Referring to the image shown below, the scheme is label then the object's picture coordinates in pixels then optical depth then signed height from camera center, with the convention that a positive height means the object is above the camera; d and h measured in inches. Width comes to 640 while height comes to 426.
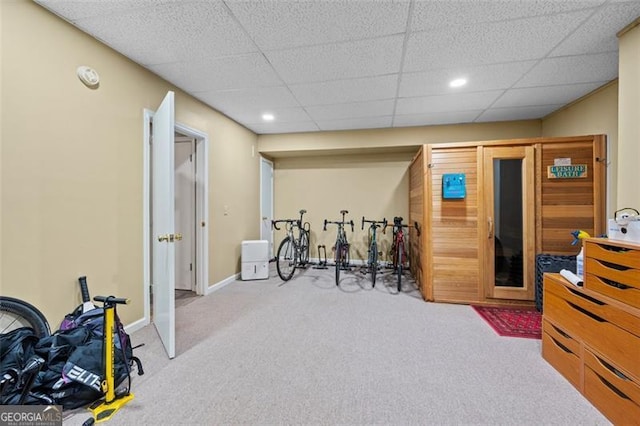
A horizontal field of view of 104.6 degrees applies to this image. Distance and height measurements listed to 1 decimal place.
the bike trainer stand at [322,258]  188.7 -37.2
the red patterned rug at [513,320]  91.0 -43.8
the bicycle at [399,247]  139.4 -22.8
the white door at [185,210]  134.9 +1.2
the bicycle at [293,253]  163.0 -29.4
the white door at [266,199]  192.2 +11.0
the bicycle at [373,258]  146.6 -28.1
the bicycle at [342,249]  151.2 -24.6
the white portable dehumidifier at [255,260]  156.6 -30.5
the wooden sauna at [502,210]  106.5 +1.3
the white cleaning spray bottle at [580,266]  73.4 -16.0
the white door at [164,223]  74.6 -3.6
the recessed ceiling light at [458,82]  103.9 +56.1
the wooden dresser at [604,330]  50.1 -27.4
